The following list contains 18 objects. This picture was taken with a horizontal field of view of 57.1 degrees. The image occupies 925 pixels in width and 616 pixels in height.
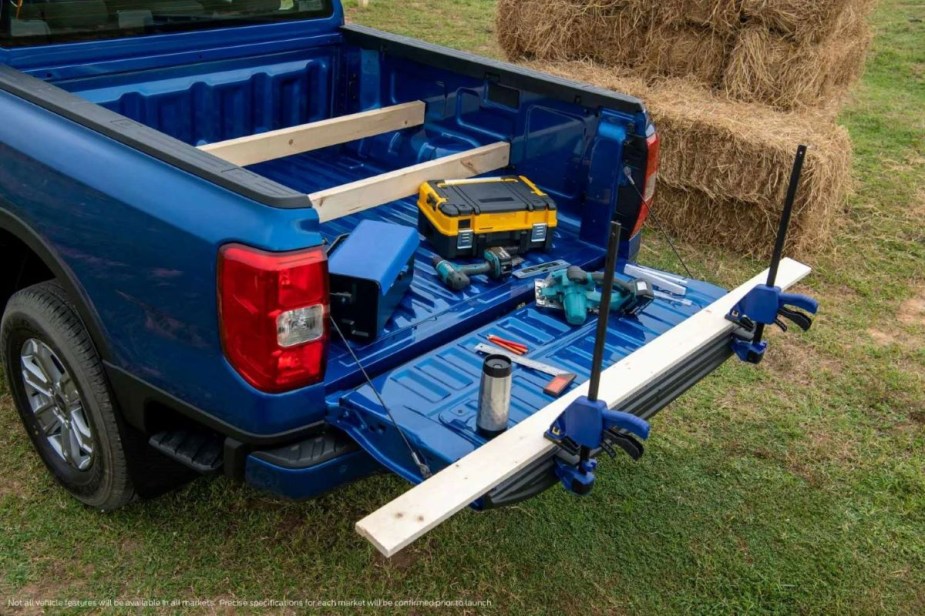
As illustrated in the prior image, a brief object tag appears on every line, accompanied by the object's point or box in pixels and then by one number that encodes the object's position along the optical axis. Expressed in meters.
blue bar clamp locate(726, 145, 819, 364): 2.90
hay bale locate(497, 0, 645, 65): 7.24
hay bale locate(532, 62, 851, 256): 5.74
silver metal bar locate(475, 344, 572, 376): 2.72
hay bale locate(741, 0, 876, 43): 6.39
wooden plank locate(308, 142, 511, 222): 3.20
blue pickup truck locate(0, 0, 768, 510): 2.32
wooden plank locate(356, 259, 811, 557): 1.98
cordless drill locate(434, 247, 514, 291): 3.16
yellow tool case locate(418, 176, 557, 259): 3.37
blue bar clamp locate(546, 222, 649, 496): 2.15
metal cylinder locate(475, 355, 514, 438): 2.30
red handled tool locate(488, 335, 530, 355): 2.85
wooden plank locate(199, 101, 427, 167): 3.54
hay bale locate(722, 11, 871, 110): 6.58
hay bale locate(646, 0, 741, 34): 6.59
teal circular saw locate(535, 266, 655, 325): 3.04
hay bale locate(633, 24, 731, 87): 6.87
